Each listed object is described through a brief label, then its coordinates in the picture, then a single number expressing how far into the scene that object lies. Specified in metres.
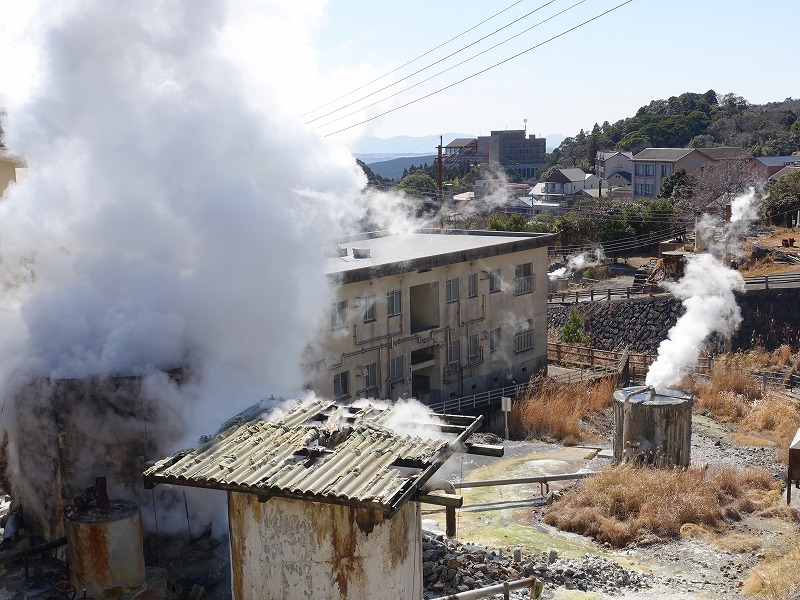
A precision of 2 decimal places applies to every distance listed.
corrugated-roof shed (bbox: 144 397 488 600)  8.55
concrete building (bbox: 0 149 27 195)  19.95
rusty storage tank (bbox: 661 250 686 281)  38.69
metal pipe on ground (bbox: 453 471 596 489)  16.35
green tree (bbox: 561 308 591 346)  34.06
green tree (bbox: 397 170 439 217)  62.22
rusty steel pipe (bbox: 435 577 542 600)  10.89
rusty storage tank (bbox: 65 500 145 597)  10.73
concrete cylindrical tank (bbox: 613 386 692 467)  18.33
